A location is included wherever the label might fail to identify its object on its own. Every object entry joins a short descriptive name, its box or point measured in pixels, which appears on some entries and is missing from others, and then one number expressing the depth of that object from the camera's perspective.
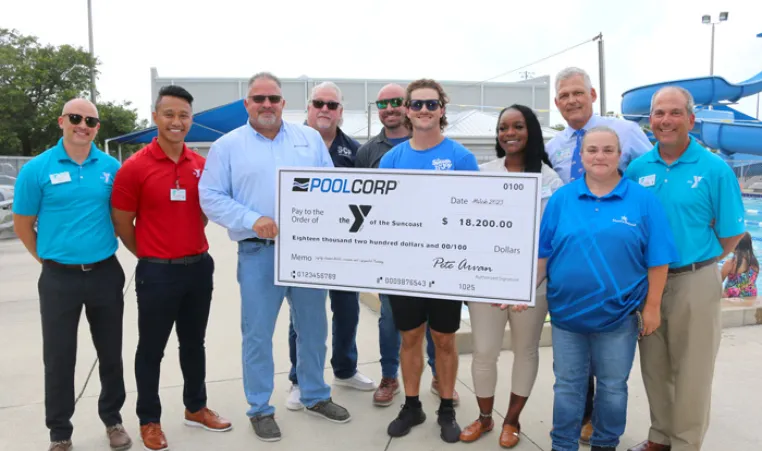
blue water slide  19.64
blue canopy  14.06
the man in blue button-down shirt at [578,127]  3.33
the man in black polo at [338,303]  4.23
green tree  30.33
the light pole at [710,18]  34.66
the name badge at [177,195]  3.31
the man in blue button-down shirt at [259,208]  3.37
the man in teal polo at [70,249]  3.17
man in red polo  3.29
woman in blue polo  2.78
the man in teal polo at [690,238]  2.86
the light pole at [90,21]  24.59
